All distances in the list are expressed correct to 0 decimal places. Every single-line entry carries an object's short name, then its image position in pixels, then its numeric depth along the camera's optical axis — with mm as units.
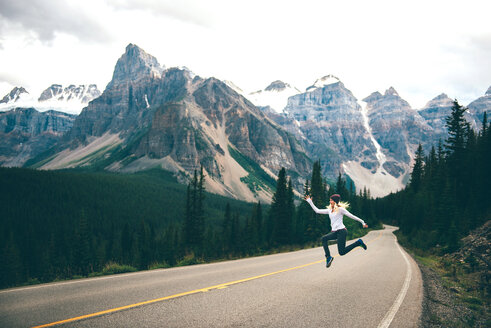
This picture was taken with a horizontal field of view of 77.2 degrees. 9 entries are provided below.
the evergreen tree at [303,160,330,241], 45281
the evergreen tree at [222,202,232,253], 67181
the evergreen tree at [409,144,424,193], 78562
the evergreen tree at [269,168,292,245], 42719
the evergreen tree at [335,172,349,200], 80750
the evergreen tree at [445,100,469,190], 44269
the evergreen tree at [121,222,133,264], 91069
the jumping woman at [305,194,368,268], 11258
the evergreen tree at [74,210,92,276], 54538
